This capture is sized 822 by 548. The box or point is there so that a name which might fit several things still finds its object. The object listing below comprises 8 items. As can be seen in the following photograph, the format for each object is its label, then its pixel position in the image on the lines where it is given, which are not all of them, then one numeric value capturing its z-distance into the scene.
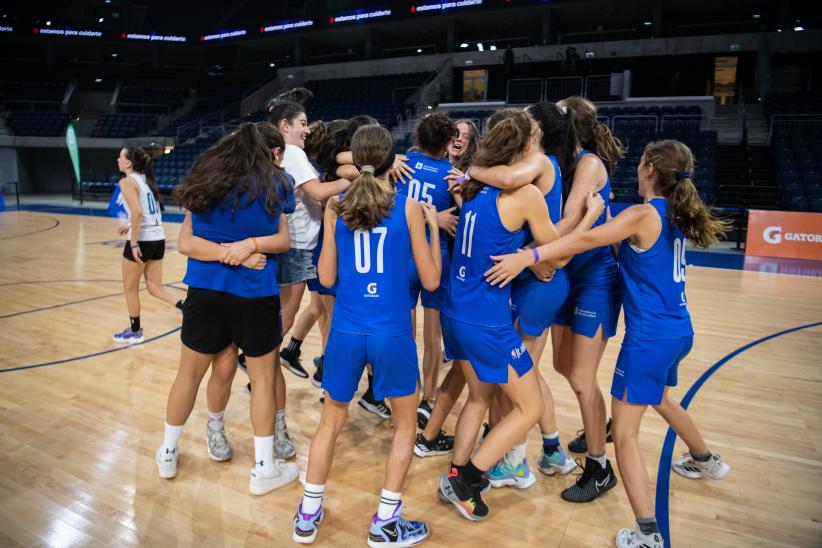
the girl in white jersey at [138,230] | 4.62
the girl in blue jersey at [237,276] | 2.46
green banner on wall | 17.83
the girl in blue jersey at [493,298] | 2.28
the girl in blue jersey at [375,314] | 2.18
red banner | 9.38
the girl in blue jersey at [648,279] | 2.25
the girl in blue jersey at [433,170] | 2.92
